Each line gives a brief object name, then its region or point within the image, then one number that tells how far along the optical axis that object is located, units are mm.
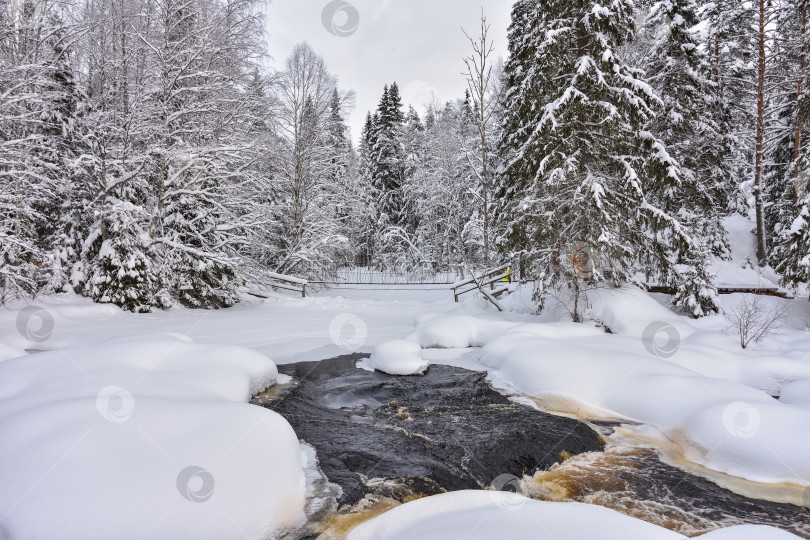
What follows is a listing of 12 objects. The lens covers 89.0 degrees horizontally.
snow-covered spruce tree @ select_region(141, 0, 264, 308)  12977
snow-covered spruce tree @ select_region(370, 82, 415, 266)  32062
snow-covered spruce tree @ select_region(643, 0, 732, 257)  14742
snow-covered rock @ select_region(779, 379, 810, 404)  6029
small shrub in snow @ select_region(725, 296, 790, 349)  8594
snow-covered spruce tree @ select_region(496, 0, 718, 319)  10289
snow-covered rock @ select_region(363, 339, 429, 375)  8438
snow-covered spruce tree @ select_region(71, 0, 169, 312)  12062
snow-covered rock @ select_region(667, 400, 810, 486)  4465
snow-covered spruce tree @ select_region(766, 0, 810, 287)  10584
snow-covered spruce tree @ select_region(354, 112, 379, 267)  32344
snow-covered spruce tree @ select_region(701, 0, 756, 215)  18562
